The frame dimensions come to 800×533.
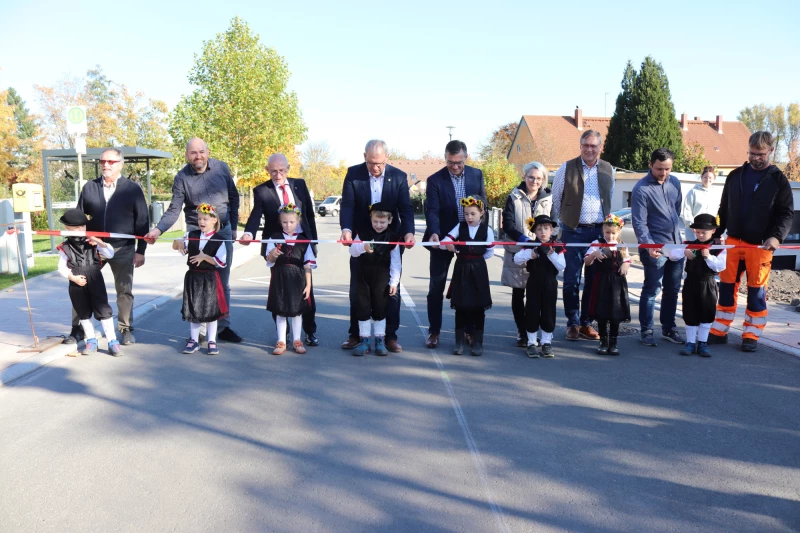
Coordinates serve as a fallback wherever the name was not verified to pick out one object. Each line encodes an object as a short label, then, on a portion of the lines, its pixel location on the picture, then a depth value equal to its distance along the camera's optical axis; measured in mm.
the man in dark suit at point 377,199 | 6996
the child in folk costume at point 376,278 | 6824
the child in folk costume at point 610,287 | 6781
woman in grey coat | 7199
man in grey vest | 7520
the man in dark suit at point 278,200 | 7168
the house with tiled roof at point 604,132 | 59000
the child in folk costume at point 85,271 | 6684
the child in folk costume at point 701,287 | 6875
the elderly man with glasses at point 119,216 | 7137
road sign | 12984
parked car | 54062
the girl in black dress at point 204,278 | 6910
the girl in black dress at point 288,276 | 6875
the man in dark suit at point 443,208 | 7012
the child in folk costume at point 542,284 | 6750
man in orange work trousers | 6910
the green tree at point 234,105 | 32375
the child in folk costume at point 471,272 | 6781
